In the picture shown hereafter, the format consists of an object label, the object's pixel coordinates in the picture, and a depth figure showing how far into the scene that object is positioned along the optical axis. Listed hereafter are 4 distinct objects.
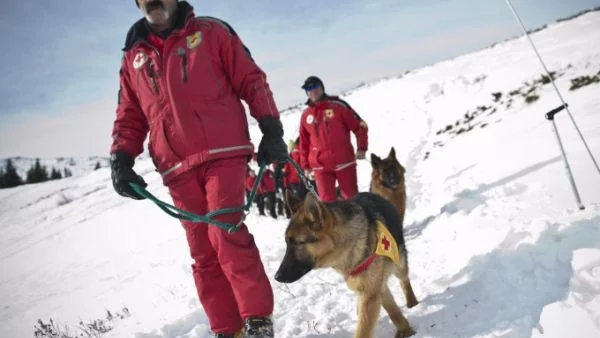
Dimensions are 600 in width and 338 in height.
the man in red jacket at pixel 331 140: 6.30
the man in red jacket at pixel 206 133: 2.64
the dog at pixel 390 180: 6.09
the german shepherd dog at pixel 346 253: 2.82
